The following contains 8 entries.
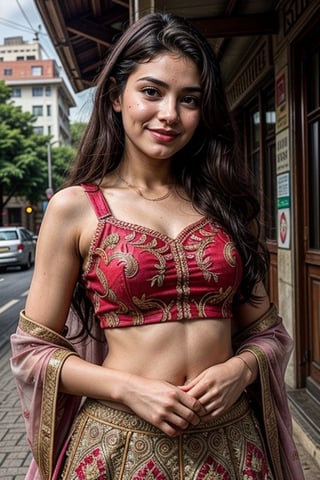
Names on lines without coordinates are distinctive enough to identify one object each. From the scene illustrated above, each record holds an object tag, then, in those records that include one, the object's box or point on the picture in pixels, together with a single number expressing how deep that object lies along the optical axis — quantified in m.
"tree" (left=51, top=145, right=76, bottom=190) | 41.19
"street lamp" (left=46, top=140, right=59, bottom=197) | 35.44
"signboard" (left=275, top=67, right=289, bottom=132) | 4.88
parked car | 19.28
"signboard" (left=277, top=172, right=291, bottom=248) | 4.86
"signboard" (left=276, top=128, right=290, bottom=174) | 4.86
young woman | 1.39
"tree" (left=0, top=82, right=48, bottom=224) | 33.56
